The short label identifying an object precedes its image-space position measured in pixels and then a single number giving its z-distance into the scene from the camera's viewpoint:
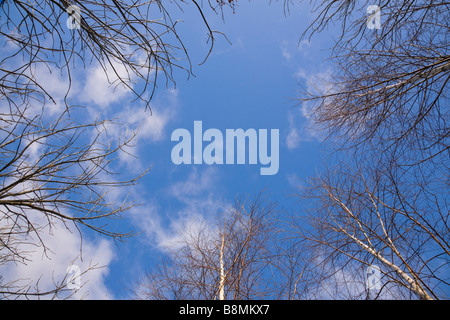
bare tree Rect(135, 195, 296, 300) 4.10
